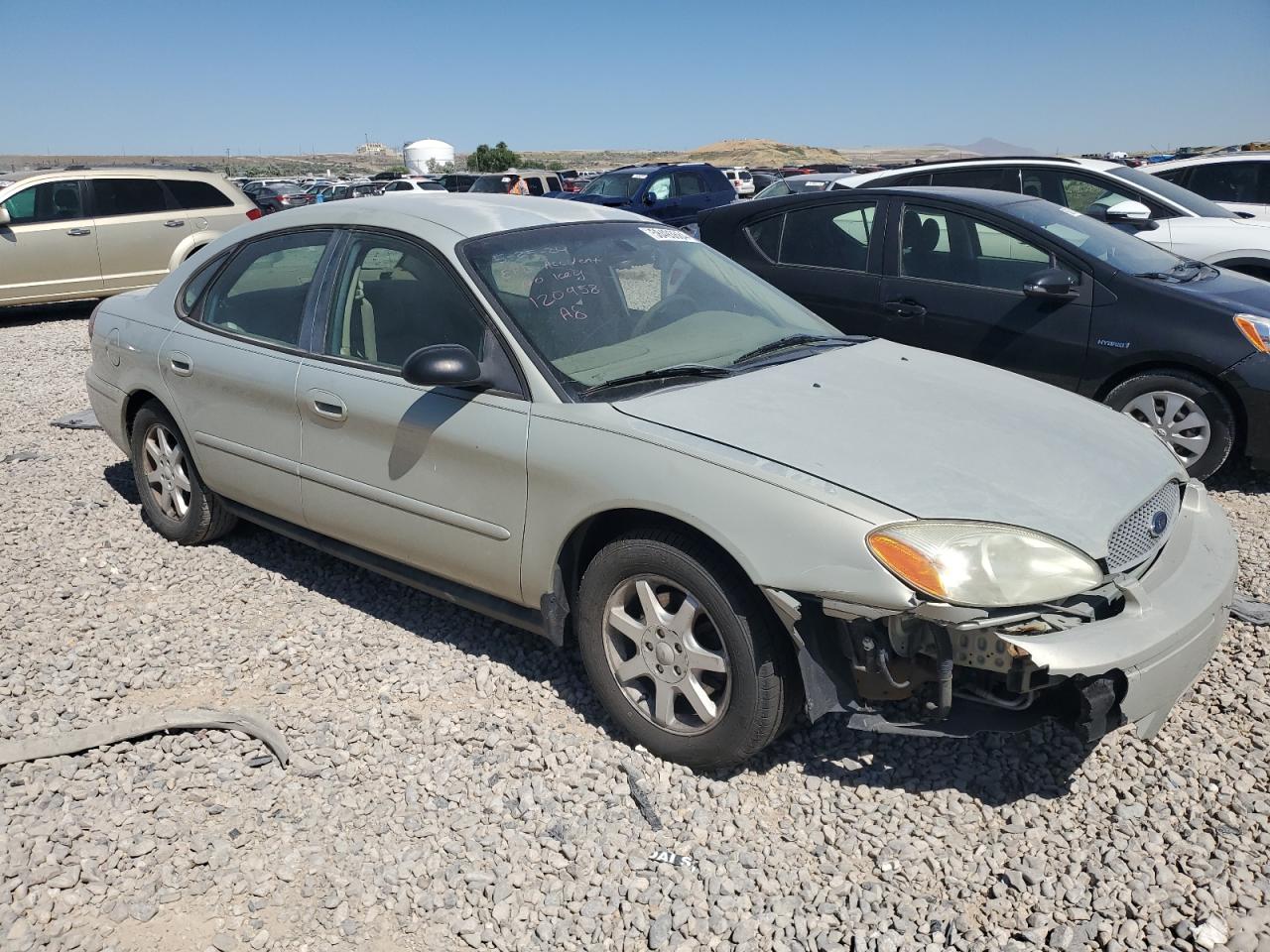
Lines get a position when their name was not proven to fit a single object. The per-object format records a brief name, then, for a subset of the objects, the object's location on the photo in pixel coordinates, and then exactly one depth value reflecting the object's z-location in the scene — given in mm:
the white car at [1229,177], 11039
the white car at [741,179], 33656
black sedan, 5469
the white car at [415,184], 29094
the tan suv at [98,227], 11961
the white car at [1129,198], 8164
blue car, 19812
